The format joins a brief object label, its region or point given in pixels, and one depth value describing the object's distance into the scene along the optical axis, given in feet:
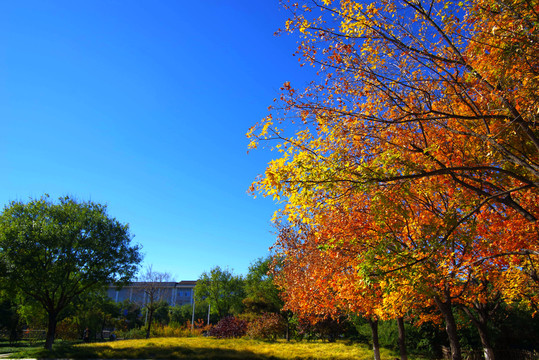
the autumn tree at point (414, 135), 19.33
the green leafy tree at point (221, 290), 165.07
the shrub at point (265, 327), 101.40
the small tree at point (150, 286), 107.45
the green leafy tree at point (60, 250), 64.90
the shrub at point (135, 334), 114.01
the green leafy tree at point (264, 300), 117.39
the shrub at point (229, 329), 103.96
